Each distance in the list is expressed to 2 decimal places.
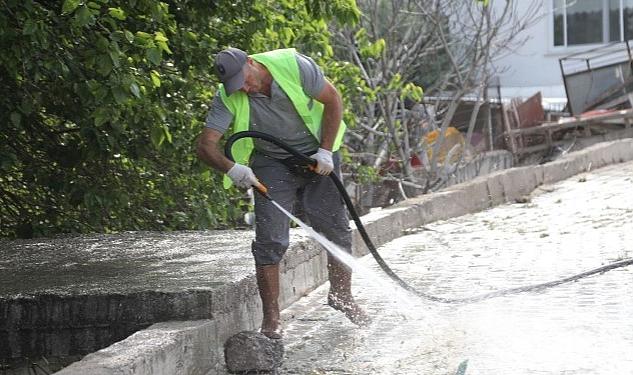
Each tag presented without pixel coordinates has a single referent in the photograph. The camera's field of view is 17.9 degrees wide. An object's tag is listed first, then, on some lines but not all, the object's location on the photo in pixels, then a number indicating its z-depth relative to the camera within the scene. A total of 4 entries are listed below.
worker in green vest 10.68
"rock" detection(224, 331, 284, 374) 10.04
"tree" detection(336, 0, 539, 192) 28.76
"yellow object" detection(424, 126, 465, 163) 31.75
